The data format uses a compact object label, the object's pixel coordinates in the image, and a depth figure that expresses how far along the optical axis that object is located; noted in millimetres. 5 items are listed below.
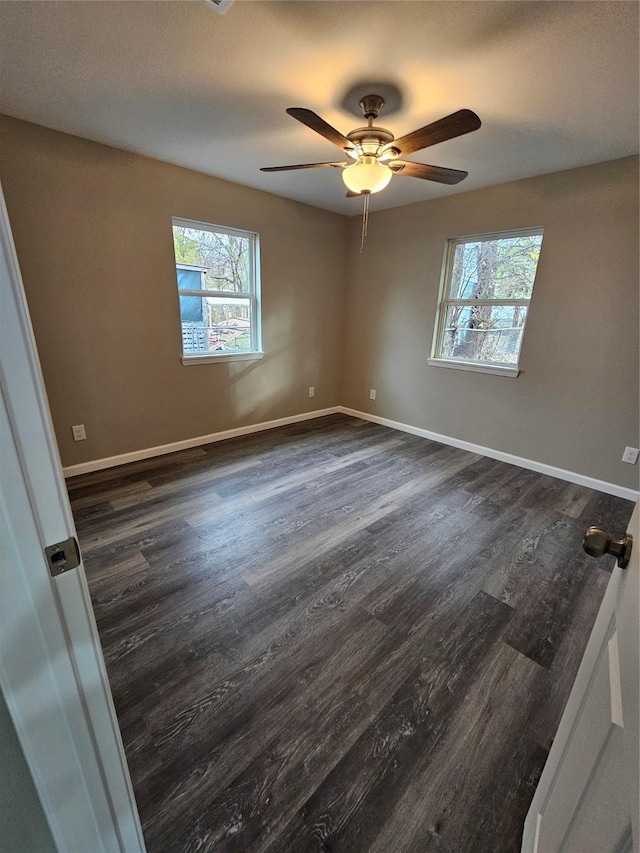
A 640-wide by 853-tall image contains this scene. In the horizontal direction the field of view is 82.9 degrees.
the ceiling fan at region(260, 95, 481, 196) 1667
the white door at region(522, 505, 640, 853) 449
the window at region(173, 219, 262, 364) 3230
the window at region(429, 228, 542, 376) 3164
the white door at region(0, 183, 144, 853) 469
